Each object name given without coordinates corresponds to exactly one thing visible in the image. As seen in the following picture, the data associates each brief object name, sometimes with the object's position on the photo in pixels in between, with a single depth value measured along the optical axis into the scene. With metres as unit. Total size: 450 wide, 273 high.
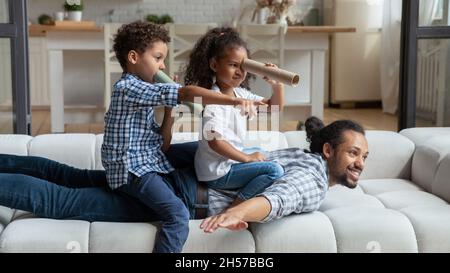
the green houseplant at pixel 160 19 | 6.04
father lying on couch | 2.06
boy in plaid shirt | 2.02
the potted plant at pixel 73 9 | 5.42
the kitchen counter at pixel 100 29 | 5.10
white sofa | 2.03
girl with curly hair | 2.17
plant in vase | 5.84
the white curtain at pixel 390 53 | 6.84
